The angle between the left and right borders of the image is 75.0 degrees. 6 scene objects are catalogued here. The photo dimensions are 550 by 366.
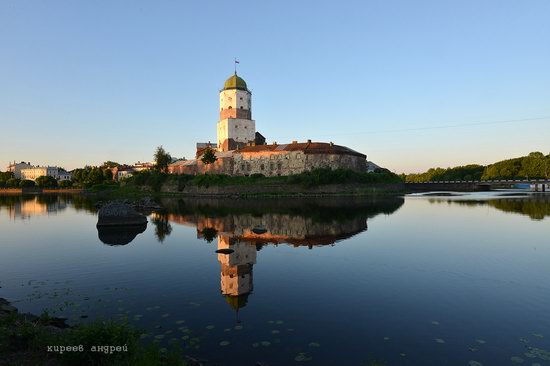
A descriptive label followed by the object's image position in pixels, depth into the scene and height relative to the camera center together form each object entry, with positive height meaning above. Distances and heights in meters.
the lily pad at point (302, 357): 7.42 -3.64
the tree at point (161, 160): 88.56 +6.30
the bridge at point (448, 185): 97.86 -0.66
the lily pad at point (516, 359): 7.36 -3.67
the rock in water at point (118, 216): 28.31 -2.47
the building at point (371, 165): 115.22 +6.18
